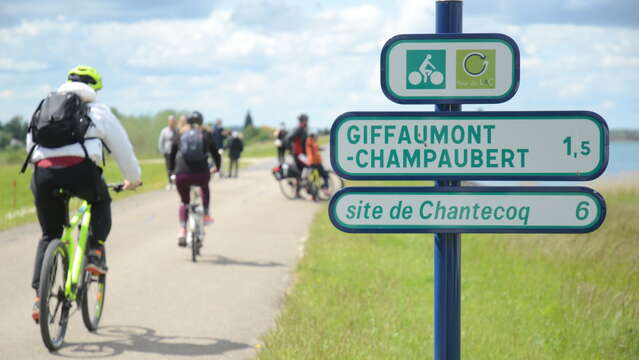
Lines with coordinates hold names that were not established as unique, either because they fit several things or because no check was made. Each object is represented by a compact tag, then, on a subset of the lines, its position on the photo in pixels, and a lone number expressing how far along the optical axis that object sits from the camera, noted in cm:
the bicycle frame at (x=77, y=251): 573
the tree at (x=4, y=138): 9460
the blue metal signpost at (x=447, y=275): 345
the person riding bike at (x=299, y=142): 1761
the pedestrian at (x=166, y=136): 1864
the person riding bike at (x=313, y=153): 1780
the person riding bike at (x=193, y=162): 965
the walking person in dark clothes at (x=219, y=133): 2461
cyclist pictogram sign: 344
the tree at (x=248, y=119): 15665
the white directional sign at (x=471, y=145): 343
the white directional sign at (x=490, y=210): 341
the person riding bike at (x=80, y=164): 544
